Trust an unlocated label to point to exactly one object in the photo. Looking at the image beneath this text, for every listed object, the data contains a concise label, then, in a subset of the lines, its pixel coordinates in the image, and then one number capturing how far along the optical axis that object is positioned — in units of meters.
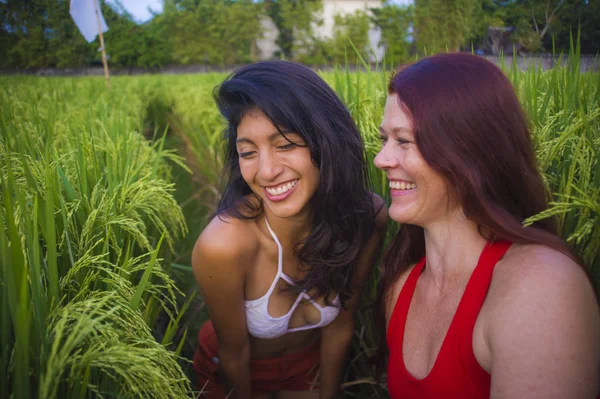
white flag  5.15
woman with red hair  0.91
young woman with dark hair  1.51
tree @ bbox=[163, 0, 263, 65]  25.78
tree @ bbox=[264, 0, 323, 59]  30.44
